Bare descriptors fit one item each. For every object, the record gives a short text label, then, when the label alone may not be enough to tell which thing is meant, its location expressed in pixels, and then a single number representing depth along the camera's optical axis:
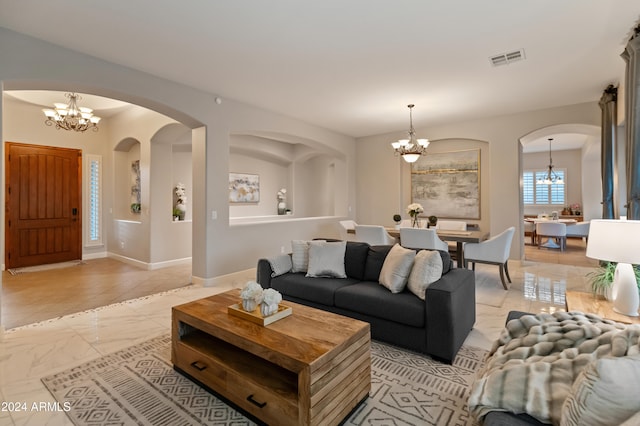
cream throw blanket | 1.21
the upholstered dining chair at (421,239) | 4.52
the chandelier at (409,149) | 5.41
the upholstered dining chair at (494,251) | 4.43
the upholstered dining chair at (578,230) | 7.75
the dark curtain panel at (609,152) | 4.57
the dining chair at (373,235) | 5.07
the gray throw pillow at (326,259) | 3.40
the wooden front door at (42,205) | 5.95
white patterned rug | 1.90
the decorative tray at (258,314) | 2.10
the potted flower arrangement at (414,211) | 5.29
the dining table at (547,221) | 8.12
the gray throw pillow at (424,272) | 2.67
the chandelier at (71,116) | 5.23
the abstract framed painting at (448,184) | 6.67
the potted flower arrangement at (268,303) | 2.13
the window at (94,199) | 7.01
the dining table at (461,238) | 4.55
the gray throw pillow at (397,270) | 2.85
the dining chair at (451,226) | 5.83
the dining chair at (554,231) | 7.62
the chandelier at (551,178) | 10.13
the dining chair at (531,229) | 8.63
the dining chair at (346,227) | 6.03
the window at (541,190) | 10.48
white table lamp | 2.02
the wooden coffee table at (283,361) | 1.66
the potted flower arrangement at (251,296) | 2.21
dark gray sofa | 2.46
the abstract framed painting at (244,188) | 8.11
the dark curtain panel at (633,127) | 2.97
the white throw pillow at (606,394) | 0.98
